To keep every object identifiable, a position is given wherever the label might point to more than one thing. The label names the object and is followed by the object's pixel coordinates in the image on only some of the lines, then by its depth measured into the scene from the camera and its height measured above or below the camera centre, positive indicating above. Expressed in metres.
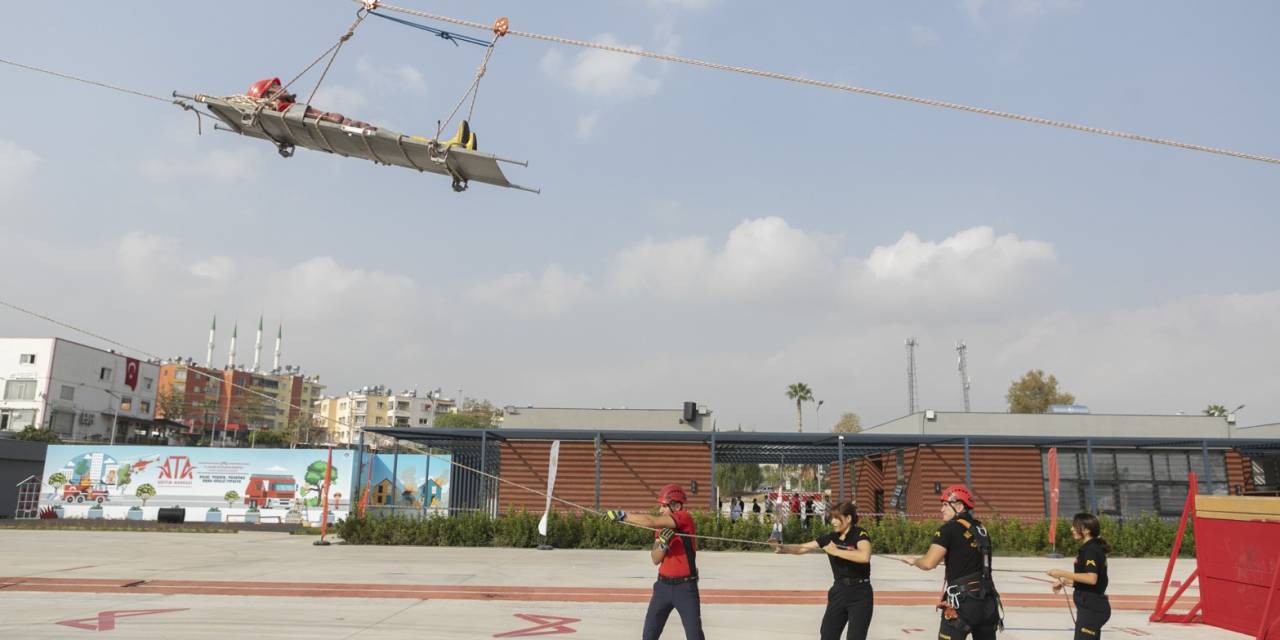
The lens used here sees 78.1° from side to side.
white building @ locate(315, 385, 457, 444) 169.00 +12.10
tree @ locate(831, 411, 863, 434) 100.29 +6.68
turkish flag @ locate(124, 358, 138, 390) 92.62 +9.96
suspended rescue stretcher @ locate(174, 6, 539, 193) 12.47 +5.20
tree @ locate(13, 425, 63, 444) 65.07 +1.82
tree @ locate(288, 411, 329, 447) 136.31 +5.82
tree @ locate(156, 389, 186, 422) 113.25 +7.74
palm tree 97.75 +9.76
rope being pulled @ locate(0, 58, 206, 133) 12.91 +5.69
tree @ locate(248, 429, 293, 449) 104.88 +3.17
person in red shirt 7.06 -0.94
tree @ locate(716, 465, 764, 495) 77.06 -0.55
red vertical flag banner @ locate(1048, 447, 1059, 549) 18.83 +0.04
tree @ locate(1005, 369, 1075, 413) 77.00 +8.17
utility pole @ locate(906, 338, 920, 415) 102.38 +12.08
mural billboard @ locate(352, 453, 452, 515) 44.41 -0.77
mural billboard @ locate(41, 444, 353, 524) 41.34 -1.02
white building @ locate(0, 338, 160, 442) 79.81 +7.33
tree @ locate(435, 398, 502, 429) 134.99 +8.64
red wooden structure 10.33 -1.13
